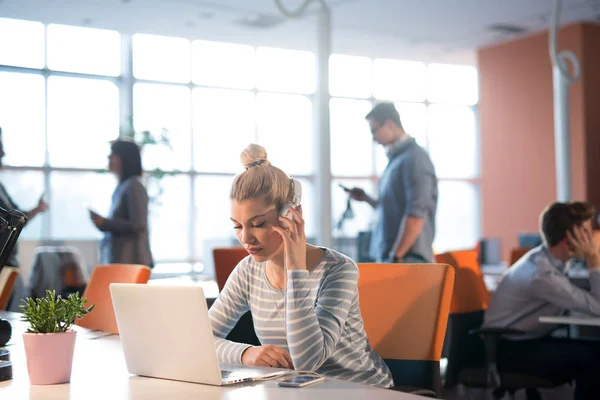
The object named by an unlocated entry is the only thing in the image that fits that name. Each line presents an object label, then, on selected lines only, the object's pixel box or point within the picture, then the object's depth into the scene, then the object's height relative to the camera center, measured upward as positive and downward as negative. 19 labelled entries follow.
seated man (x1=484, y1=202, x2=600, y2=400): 3.22 -0.34
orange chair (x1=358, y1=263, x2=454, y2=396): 2.08 -0.25
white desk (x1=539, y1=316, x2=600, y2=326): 2.83 -0.37
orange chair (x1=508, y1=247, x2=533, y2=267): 4.46 -0.19
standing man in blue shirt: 4.00 +0.13
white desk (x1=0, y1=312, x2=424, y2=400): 1.41 -0.30
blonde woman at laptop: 1.83 -0.17
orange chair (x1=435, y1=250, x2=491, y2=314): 3.28 -0.26
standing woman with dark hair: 4.46 +0.08
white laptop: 1.52 -0.22
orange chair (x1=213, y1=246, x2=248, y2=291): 3.54 -0.16
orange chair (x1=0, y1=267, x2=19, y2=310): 3.56 -0.24
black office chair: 3.16 -0.58
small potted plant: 1.56 -0.22
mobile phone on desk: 1.51 -0.30
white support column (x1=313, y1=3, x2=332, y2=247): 6.01 +0.83
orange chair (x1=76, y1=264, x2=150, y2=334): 2.83 -0.23
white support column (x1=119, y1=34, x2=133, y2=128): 9.75 +1.75
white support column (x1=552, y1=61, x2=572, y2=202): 7.55 +0.74
